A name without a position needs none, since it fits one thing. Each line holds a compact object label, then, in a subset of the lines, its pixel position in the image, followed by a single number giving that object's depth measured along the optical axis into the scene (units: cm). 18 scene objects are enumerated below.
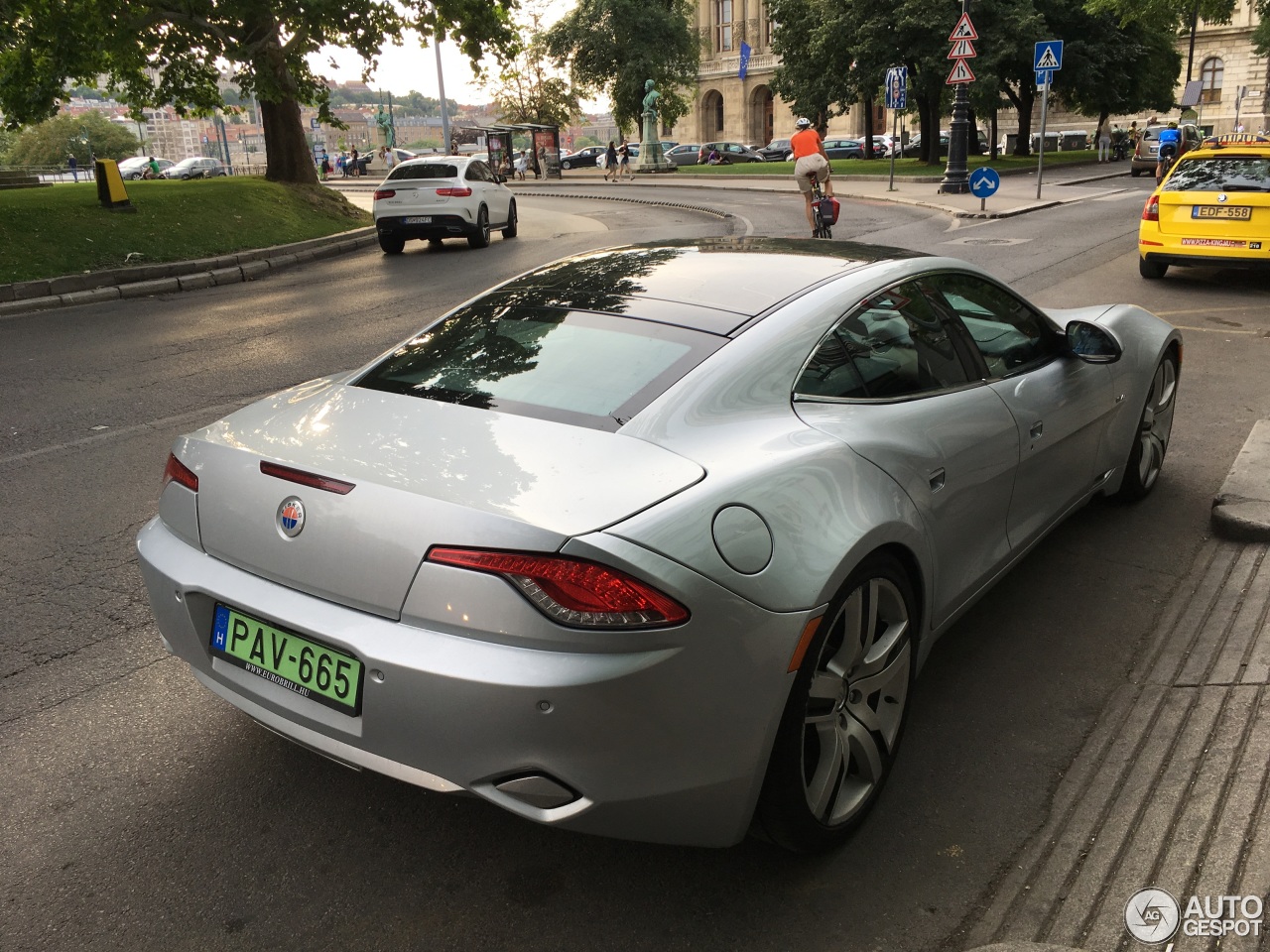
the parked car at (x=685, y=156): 6044
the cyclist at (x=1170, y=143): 3335
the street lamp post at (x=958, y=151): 2552
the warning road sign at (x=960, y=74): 2180
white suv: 1848
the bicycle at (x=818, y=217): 1621
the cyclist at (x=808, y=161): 1702
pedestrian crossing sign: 2097
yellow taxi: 1130
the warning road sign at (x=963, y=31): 2172
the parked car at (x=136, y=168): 5875
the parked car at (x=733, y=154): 5868
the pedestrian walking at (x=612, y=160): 4440
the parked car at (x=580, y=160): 6356
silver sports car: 217
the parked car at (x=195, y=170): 5825
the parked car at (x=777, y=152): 5931
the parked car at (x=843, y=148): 5653
